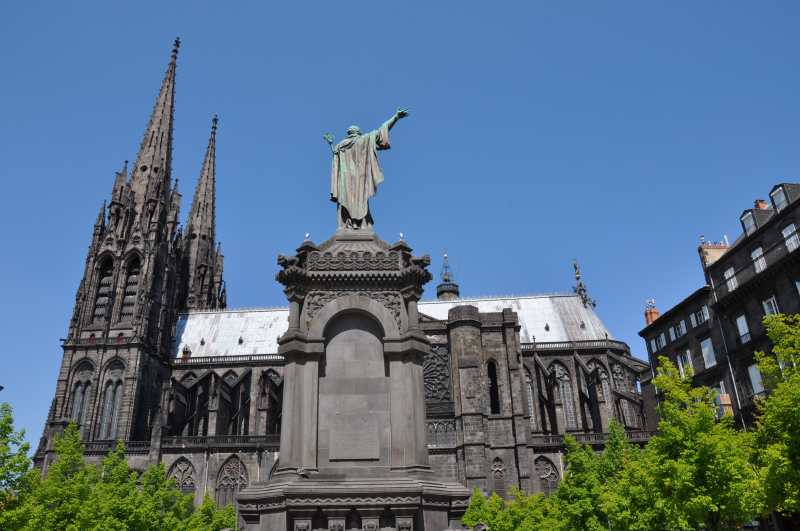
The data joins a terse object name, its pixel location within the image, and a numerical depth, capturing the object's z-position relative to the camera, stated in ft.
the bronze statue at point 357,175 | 42.98
